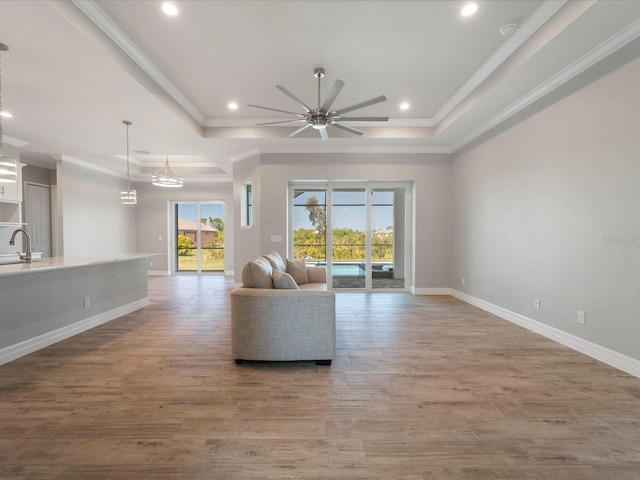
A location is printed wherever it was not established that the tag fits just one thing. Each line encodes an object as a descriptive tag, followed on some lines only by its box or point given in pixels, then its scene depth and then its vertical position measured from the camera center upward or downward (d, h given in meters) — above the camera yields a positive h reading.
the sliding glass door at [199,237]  8.85 -0.07
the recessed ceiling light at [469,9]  2.46 +2.02
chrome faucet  3.25 -0.24
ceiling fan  3.00 +1.43
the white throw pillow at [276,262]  3.77 -0.37
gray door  6.31 +0.45
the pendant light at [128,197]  4.81 +0.65
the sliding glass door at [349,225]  6.09 +0.22
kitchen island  2.72 -0.75
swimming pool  6.19 -0.75
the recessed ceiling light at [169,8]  2.46 +2.02
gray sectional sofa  2.56 -0.82
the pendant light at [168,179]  4.67 +0.94
